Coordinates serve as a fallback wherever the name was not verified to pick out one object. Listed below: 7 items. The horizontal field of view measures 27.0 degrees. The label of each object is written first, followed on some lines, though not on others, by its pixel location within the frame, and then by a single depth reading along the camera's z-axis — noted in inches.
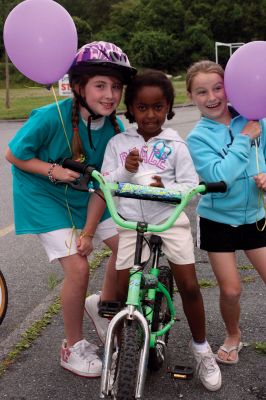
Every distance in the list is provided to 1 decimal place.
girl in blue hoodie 114.5
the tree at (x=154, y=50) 2314.2
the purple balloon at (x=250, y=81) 110.3
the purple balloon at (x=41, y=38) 111.6
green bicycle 87.9
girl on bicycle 108.1
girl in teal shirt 113.0
